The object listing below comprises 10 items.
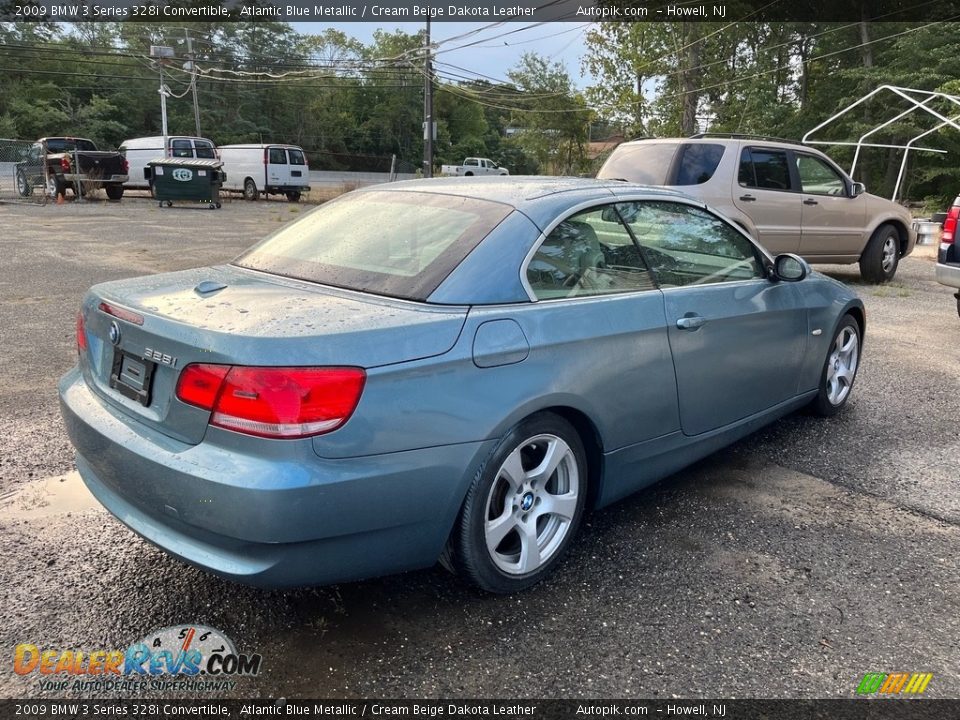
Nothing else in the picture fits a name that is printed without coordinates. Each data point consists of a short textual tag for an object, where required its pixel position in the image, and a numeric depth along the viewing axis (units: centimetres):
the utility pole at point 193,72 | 3866
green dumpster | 2231
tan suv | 862
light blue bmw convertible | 218
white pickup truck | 4669
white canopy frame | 1529
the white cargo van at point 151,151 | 2594
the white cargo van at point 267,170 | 2739
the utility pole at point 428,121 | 3042
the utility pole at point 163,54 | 3362
